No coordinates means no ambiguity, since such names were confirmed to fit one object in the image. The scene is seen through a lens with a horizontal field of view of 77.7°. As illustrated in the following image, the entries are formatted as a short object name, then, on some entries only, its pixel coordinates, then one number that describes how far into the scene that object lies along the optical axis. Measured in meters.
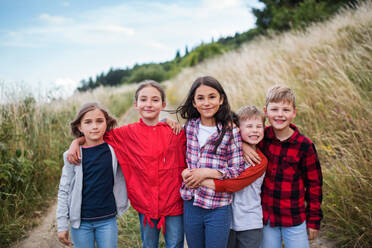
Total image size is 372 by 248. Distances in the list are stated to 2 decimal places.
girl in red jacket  1.89
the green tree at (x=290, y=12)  8.15
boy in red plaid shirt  1.74
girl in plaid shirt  1.72
